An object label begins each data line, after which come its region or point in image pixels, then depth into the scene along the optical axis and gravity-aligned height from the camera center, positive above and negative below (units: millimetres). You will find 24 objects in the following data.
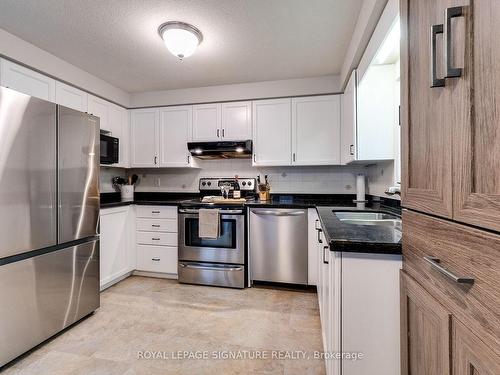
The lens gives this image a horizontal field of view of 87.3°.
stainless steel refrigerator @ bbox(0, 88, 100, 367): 1575 -210
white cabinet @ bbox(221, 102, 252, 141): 3193 +814
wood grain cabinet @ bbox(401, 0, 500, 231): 520 +186
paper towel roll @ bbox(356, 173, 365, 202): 2848 -2
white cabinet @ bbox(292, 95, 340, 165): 2990 +660
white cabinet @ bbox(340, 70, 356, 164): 2309 +624
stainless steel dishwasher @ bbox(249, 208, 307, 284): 2705 -608
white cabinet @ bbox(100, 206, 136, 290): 2688 -618
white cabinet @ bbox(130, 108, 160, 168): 3459 +671
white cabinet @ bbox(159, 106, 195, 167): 3361 +677
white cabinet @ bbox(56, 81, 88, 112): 2520 +926
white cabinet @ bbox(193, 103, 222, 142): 3270 +822
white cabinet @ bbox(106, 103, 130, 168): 3217 +763
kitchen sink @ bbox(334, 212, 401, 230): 1776 -240
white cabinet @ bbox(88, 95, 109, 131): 2893 +906
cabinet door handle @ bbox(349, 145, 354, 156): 2388 +345
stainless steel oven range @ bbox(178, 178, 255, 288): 2795 -664
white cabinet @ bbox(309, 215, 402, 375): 1006 -490
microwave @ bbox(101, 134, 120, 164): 2930 +447
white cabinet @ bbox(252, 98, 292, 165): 3100 +665
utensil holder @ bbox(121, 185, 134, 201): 3502 -53
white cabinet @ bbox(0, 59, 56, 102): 2074 +918
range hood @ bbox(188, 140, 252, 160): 3037 +454
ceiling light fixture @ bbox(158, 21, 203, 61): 1941 +1148
